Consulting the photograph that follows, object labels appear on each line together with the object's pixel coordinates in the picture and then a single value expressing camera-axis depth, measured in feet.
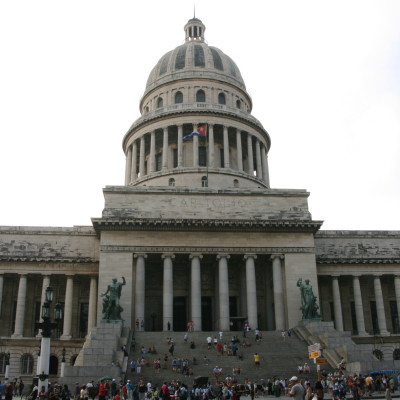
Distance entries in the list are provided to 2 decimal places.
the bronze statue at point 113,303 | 136.98
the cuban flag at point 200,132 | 203.41
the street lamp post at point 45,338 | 88.07
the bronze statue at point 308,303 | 147.64
